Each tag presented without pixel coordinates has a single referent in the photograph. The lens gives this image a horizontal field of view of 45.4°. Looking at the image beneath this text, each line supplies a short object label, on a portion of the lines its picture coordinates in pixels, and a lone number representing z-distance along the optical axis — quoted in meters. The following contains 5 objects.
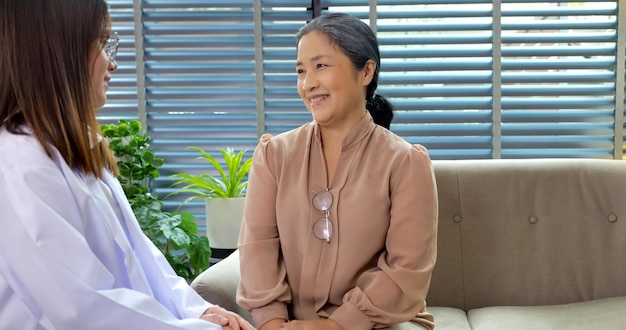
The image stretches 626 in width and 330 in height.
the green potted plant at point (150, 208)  3.38
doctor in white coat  1.43
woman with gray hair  2.15
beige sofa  2.80
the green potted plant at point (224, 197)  3.48
